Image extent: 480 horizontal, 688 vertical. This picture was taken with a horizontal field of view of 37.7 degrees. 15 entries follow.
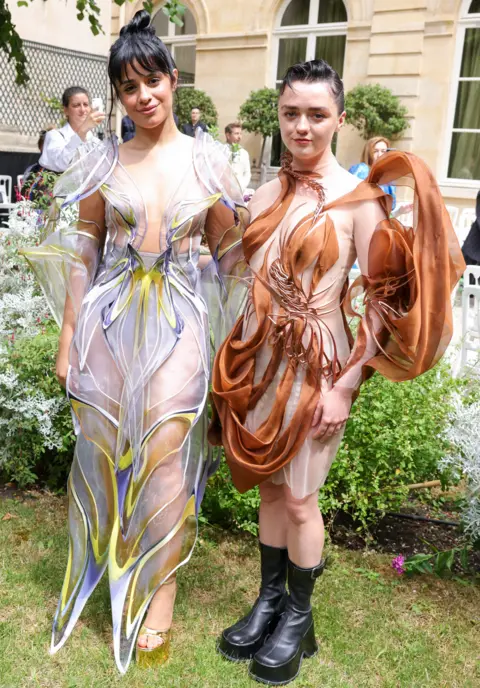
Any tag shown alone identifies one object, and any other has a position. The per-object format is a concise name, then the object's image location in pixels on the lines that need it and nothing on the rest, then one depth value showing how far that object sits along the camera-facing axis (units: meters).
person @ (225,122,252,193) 9.43
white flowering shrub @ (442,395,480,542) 2.72
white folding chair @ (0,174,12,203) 9.01
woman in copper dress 1.97
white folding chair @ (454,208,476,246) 7.93
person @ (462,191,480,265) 5.68
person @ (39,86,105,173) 5.58
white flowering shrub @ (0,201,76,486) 3.32
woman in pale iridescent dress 2.19
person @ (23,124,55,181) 6.46
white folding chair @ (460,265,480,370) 4.28
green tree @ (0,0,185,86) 3.85
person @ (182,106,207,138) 10.67
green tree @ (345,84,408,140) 11.25
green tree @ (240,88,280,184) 12.42
